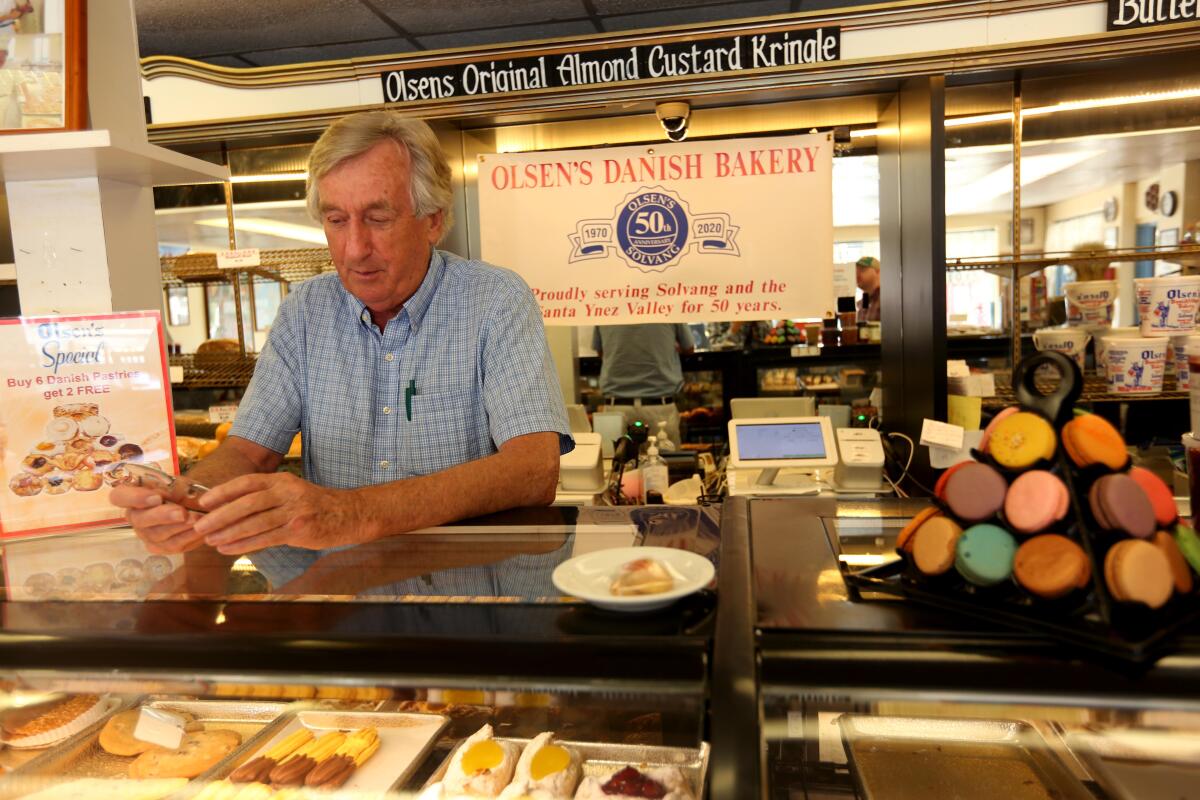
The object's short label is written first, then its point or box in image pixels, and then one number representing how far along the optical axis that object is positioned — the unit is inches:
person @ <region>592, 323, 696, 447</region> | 165.0
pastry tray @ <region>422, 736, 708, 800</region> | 40.6
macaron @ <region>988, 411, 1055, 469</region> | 34.5
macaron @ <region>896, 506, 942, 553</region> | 37.9
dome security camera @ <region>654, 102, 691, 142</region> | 124.6
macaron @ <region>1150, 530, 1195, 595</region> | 33.9
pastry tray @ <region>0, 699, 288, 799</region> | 46.1
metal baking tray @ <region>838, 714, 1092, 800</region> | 39.5
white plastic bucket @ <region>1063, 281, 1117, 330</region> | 122.2
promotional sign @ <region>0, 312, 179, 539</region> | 61.2
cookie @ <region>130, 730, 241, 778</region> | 45.5
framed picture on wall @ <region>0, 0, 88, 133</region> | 62.0
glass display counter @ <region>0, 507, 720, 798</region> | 34.5
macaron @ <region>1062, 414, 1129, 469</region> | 34.1
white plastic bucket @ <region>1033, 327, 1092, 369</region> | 121.4
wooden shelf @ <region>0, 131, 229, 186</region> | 57.9
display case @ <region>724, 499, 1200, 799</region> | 31.9
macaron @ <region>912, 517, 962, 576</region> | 35.8
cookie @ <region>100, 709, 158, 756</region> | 46.6
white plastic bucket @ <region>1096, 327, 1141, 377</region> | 120.2
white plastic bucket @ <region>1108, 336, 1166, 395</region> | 116.6
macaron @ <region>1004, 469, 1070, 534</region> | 33.6
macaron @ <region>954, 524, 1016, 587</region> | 34.5
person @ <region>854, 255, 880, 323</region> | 141.9
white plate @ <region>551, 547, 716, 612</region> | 36.0
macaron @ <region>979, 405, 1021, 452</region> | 36.4
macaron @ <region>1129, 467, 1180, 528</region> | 34.6
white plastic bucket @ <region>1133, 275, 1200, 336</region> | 115.7
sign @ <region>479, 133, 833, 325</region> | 132.6
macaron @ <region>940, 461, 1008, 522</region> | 34.9
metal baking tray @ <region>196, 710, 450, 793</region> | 44.4
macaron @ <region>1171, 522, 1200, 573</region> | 35.2
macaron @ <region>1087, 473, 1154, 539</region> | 32.8
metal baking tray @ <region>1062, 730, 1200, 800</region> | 35.0
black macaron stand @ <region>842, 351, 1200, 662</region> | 31.8
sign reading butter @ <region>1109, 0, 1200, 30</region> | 106.0
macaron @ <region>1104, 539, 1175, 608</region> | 32.0
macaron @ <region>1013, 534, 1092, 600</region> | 33.0
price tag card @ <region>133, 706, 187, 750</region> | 46.7
